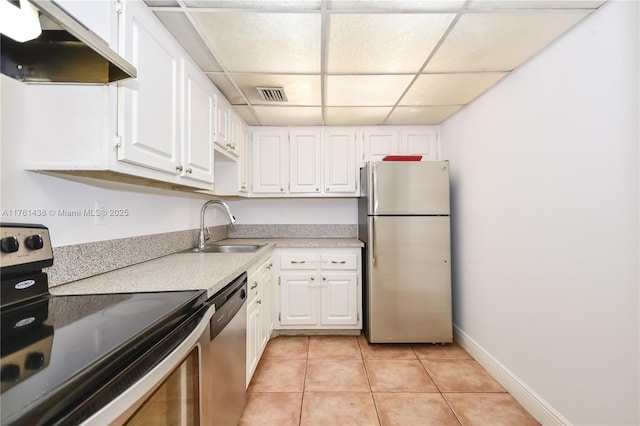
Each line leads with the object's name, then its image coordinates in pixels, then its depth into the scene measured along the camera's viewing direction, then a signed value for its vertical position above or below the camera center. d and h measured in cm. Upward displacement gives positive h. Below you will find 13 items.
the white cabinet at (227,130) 210 +74
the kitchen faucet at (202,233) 234 -14
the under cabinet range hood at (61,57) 71 +50
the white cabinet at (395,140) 301 +85
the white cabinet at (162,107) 113 +55
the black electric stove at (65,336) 49 -30
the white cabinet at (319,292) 267 -73
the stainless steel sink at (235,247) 248 -28
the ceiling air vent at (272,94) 212 +100
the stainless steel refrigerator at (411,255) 247 -35
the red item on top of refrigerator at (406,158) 262 +57
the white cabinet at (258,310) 179 -69
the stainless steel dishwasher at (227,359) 114 -67
